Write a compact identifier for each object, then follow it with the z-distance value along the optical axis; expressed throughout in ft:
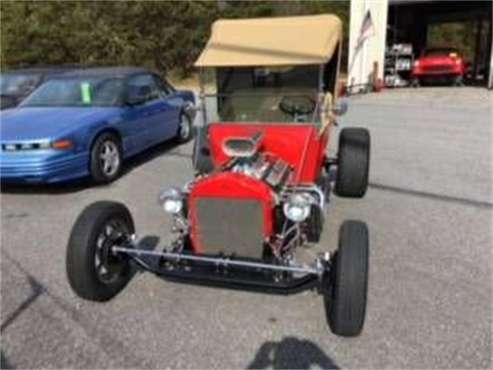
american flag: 64.95
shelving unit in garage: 73.31
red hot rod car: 12.03
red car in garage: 71.87
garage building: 65.51
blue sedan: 21.47
